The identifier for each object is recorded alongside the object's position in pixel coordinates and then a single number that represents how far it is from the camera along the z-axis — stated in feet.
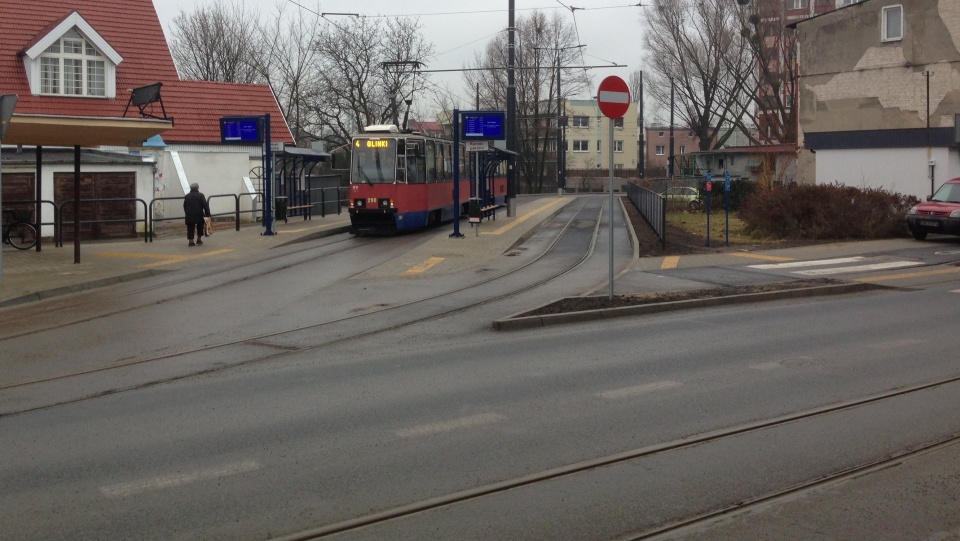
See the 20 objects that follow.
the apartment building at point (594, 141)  356.59
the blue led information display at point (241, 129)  95.81
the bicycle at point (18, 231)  75.82
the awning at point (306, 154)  109.43
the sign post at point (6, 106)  53.52
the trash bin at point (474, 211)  87.90
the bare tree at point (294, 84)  190.49
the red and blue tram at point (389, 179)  92.48
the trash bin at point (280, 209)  108.58
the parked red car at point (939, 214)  77.61
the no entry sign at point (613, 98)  45.57
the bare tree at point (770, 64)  183.93
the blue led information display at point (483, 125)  92.79
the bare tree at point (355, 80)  182.19
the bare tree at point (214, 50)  200.13
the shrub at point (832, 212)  82.48
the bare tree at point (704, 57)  189.88
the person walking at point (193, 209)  80.02
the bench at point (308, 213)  117.83
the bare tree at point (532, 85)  246.60
